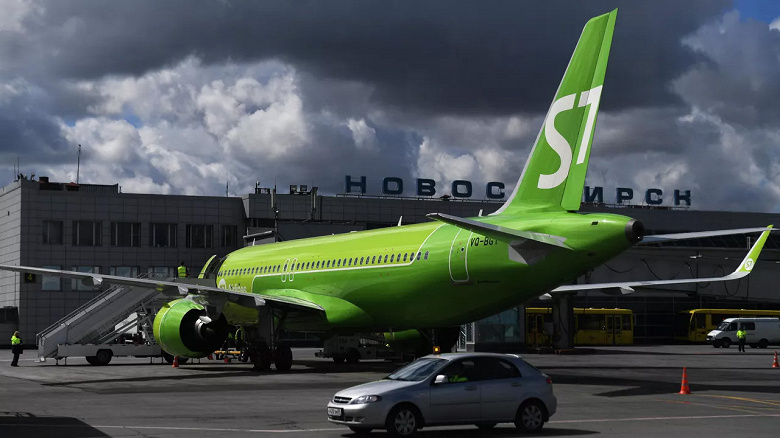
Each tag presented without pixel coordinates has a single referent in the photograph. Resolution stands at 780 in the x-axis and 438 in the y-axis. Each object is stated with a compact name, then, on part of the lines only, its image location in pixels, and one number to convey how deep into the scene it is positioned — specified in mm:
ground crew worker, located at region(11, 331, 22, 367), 44969
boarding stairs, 44250
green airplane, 26562
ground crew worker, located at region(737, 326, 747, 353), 63906
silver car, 17078
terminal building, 73438
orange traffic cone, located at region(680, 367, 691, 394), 27047
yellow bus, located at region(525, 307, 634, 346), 73875
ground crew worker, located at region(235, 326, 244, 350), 44556
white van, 73000
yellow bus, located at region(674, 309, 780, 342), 80938
